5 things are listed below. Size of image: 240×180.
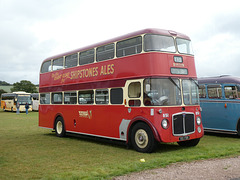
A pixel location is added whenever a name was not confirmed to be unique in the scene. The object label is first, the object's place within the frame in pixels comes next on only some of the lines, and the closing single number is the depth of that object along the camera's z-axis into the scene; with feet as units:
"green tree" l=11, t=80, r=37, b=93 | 319.64
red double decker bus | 30.17
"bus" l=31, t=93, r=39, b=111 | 149.18
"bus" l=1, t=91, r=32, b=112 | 139.74
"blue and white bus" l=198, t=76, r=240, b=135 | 41.81
